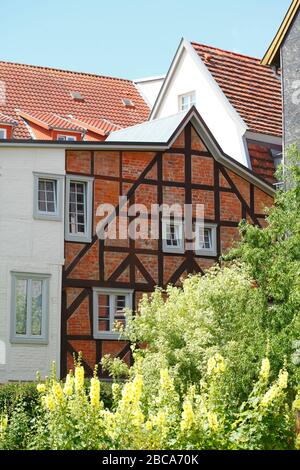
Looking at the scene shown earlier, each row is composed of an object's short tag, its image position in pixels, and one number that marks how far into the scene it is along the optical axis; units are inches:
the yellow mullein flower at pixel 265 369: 573.9
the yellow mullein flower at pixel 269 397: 553.5
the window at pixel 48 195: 1226.0
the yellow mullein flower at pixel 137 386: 554.8
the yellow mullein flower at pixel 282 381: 558.9
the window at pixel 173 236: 1296.8
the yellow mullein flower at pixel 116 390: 620.9
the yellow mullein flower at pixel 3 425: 595.8
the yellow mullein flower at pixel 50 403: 561.0
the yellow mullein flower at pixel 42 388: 609.9
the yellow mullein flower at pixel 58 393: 566.9
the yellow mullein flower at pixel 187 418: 533.6
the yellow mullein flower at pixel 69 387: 569.6
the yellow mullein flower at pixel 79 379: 573.3
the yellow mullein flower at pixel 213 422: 536.7
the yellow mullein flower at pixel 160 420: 539.8
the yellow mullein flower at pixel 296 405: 637.5
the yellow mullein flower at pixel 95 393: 553.9
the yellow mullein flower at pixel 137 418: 537.5
